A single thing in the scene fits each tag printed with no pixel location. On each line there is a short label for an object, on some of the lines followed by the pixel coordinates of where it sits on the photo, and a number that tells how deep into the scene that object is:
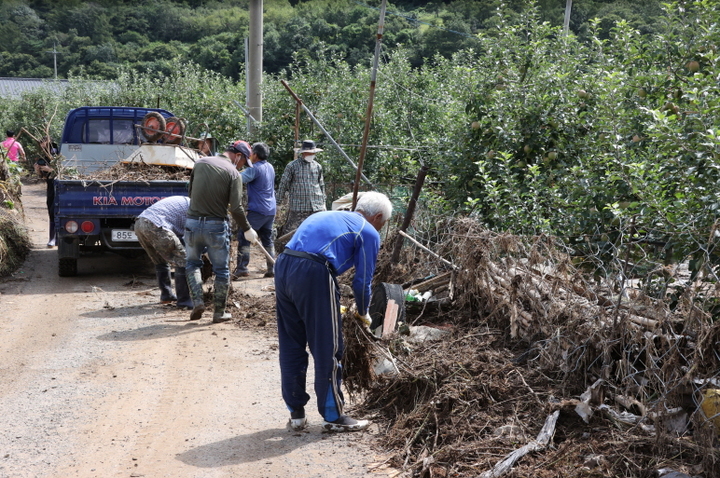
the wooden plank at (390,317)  5.73
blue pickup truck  9.42
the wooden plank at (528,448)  3.78
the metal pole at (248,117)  14.14
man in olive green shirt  7.48
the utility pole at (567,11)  17.09
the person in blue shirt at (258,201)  9.82
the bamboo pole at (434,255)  6.40
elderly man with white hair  4.46
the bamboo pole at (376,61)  6.41
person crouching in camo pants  8.01
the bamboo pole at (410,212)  7.73
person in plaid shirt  10.07
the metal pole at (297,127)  11.78
